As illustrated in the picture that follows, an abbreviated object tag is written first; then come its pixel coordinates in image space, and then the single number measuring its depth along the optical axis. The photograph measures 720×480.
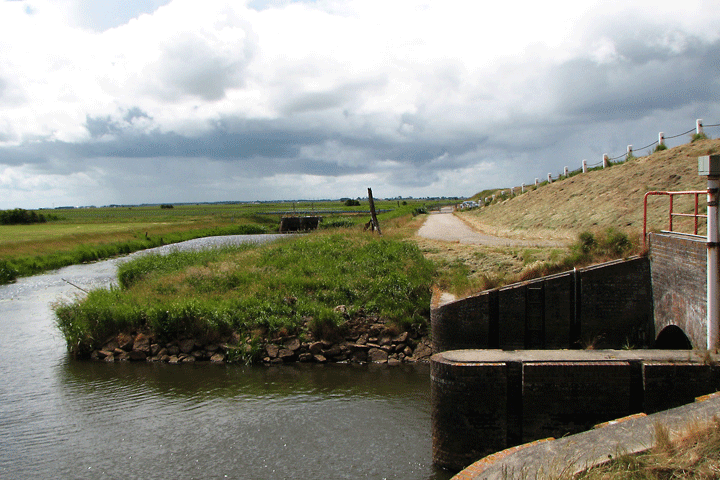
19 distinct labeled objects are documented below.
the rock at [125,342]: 15.63
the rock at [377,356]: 14.41
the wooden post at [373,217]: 29.11
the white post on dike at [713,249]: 8.84
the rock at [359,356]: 14.57
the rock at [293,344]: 14.94
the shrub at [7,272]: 30.73
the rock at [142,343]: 15.38
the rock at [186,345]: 15.28
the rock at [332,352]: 14.78
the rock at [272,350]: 14.77
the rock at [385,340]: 14.94
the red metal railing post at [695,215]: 10.03
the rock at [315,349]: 14.77
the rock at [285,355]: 14.71
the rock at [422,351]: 14.17
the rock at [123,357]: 15.31
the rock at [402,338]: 14.84
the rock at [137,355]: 15.23
